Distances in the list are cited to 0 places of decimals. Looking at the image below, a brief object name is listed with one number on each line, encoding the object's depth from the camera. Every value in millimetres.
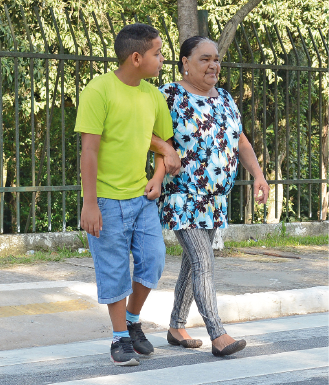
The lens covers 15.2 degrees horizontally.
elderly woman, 7137
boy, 6564
